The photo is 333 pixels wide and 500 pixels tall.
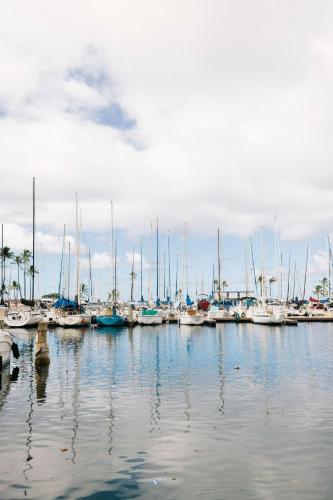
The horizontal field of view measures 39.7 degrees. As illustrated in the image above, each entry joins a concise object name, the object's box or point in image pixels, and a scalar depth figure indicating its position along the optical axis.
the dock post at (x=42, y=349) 30.55
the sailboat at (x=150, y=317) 77.81
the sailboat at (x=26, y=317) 67.44
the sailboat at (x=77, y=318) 72.31
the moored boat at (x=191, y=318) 76.56
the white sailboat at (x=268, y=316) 77.56
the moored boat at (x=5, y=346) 28.50
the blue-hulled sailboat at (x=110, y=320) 74.56
